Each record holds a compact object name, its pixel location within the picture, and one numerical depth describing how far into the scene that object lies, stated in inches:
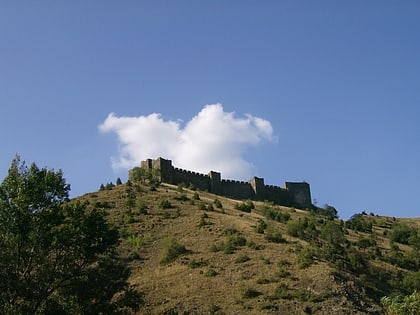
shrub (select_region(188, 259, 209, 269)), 2111.2
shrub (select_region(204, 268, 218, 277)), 2005.4
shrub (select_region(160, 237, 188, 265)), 2191.9
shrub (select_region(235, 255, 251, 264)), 2129.7
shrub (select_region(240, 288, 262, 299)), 1833.2
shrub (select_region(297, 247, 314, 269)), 2065.7
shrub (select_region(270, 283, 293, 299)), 1827.0
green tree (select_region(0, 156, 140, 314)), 1177.4
